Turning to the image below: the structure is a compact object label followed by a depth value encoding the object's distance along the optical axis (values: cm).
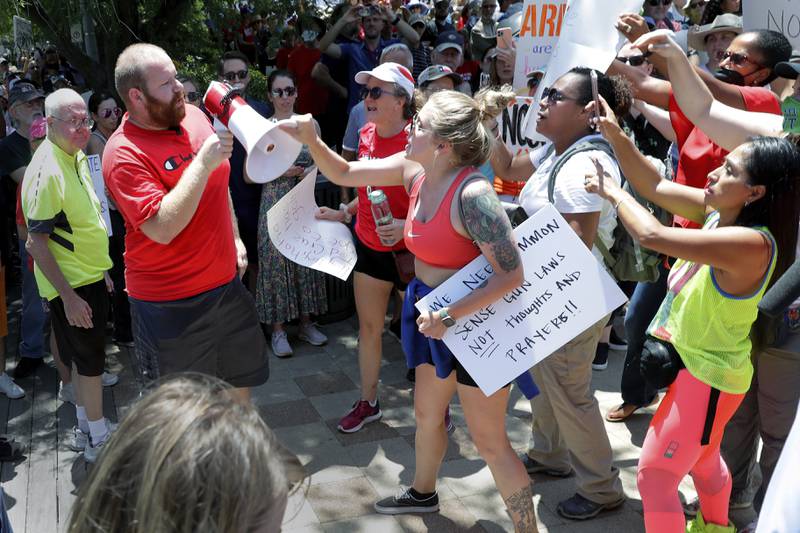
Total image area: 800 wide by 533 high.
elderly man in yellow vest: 405
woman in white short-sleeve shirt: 328
